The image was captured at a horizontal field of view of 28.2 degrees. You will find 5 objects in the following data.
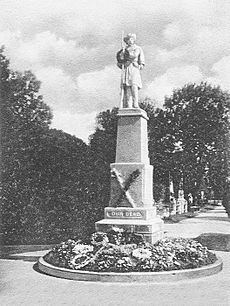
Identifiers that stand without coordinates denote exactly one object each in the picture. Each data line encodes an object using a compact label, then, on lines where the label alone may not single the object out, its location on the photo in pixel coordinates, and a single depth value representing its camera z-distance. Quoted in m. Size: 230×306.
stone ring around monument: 9.55
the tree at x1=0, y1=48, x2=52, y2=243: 17.05
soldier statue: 12.82
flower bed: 9.98
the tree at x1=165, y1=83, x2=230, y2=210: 32.22
